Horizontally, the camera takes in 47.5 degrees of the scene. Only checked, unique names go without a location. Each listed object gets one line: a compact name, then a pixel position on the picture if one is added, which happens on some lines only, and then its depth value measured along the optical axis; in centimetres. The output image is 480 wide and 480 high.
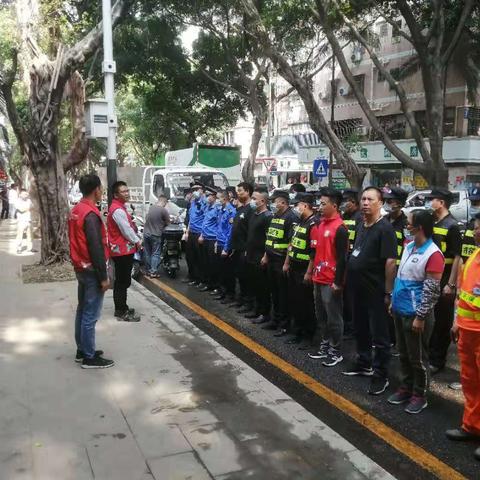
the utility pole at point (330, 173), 2138
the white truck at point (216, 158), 1795
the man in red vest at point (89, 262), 480
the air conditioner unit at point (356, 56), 3062
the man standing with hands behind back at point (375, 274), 451
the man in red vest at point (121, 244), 662
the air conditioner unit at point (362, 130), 3108
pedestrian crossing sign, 1866
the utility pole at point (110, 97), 973
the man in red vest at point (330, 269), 516
